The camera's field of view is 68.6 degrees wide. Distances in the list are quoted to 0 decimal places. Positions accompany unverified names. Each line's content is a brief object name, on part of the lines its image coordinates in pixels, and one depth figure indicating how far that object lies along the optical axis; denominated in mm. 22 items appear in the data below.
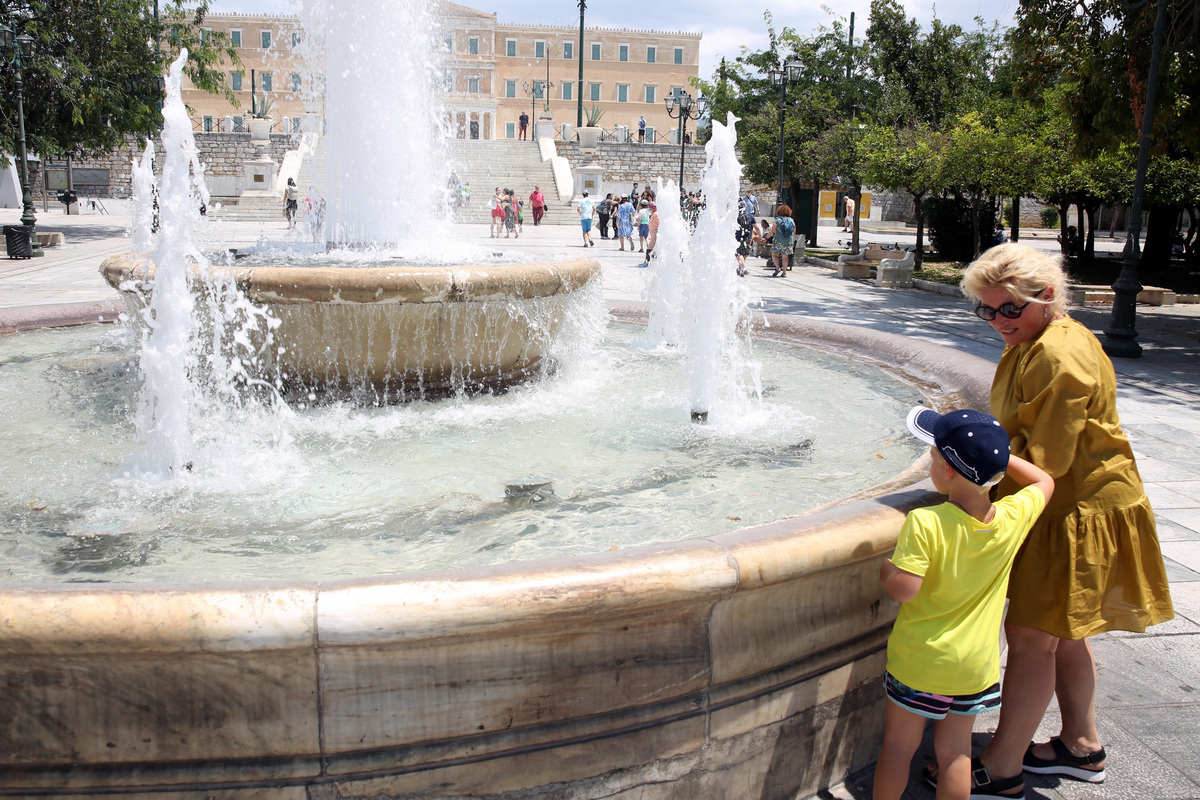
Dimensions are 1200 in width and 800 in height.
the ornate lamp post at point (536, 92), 63216
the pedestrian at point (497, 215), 23609
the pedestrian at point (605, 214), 26156
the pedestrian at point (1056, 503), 2236
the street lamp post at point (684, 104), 28828
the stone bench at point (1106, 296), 14820
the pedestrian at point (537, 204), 30547
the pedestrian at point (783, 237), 18594
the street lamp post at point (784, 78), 20844
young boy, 2092
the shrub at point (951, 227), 22891
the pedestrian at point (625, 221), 21547
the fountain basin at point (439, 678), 1861
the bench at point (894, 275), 17250
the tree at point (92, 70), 20609
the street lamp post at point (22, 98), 17859
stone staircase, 34469
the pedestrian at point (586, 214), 22359
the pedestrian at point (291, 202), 27641
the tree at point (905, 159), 18391
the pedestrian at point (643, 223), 21059
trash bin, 17270
